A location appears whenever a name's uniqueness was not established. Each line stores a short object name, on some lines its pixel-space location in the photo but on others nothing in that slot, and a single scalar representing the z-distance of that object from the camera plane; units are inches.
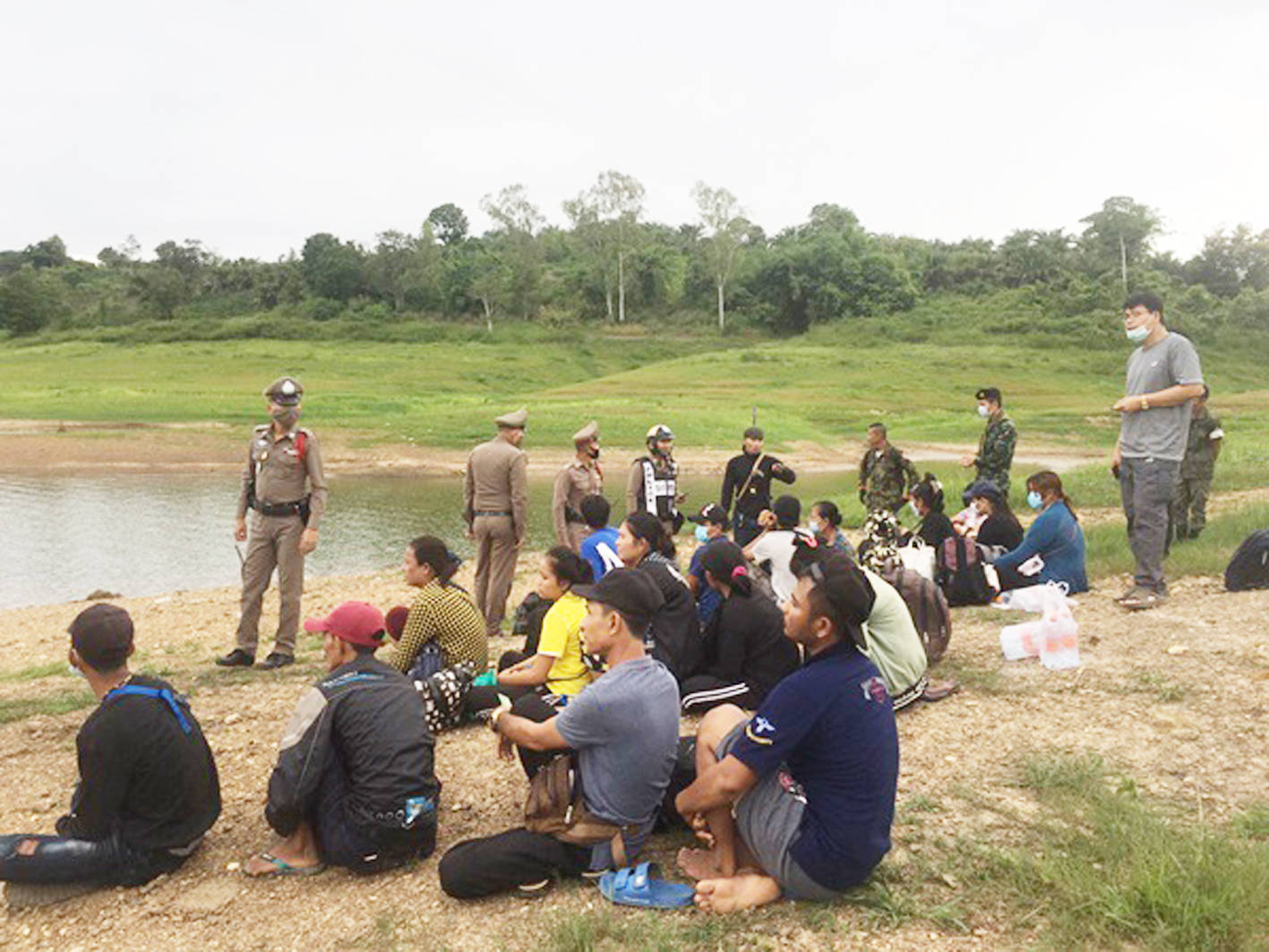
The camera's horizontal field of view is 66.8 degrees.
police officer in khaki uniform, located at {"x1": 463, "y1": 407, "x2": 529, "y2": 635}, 356.5
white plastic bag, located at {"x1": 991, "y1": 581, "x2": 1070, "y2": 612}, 339.9
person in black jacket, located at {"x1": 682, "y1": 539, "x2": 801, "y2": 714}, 225.3
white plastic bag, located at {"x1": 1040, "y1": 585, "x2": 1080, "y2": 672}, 264.4
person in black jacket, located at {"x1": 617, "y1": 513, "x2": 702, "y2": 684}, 226.7
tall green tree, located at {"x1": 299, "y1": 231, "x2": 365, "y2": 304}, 2913.4
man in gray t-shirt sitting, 157.8
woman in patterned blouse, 249.4
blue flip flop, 154.4
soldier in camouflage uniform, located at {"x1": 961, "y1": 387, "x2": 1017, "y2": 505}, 426.9
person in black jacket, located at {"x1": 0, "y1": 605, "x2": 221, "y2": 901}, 166.0
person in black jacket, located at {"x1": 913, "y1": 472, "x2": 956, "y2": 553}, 351.6
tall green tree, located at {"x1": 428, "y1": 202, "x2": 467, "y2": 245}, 3976.4
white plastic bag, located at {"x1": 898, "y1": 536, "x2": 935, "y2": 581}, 342.6
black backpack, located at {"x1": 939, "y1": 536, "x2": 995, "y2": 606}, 356.5
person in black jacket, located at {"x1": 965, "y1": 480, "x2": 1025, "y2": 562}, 383.2
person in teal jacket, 347.6
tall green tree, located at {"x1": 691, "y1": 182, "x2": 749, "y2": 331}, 2736.2
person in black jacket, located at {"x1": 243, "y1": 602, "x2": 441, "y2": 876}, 169.6
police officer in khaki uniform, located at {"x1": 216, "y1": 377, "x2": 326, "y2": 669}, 317.4
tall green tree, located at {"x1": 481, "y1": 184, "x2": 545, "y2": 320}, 2839.6
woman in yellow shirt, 221.9
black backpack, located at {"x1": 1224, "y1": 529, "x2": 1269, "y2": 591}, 339.6
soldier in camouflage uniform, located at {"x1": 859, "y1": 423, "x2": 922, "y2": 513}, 436.1
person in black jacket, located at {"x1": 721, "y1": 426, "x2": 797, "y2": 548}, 434.9
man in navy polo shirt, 140.4
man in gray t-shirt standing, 284.2
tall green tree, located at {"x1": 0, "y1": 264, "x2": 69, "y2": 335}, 2802.7
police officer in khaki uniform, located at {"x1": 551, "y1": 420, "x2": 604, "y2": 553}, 372.8
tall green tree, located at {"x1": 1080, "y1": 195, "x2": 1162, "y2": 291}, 2962.6
